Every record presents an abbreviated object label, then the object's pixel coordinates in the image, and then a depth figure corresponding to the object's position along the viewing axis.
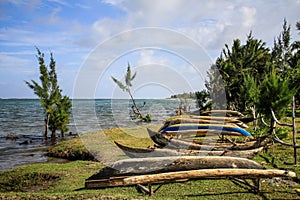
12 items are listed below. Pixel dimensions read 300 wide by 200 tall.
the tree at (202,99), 27.62
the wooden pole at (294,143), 9.44
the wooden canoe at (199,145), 9.76
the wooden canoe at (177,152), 8.89
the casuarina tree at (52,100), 21.03
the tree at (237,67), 26.35
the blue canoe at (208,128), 12.44
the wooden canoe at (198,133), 12.52
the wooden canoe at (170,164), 7.31
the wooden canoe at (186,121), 13.94
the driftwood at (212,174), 6.42
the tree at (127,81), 27.55
